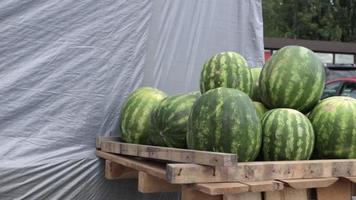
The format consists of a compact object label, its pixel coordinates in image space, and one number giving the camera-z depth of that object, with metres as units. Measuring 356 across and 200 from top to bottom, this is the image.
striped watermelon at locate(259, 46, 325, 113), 3.22
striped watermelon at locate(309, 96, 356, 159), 3.07
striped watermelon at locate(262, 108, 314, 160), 2.94
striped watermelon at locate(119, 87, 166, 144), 3.50
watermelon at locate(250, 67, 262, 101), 3.55
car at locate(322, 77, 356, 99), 10.45
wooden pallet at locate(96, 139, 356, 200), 2.52
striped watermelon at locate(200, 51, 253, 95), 3.26
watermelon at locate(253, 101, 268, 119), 3.28
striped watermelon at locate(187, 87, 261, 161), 2.80
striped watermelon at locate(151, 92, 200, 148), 3.20
